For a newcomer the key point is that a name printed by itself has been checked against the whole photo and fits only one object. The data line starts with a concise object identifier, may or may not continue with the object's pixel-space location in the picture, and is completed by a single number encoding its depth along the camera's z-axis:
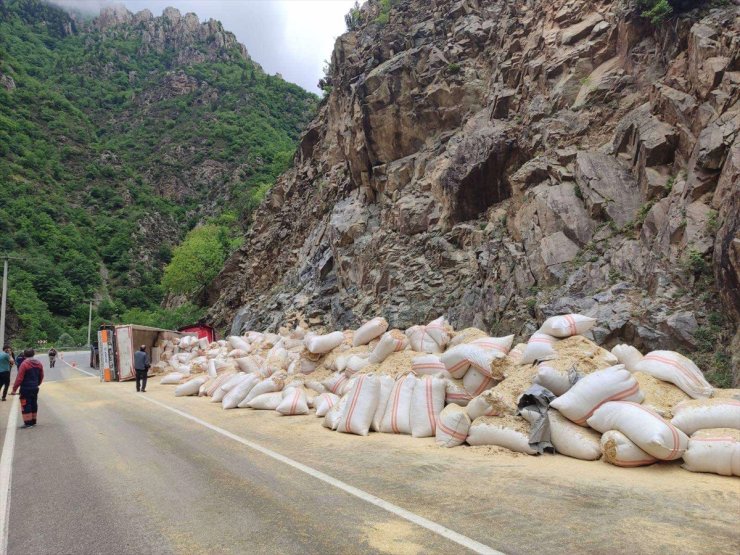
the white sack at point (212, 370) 12.90
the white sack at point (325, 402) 7.93
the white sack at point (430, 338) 8.14
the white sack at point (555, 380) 5.52
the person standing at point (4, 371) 10.99
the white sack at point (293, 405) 8.26
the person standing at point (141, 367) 13.05
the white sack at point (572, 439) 4.80
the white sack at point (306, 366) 10.08
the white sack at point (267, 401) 8.85
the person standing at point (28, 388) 7.77
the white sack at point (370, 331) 9.50
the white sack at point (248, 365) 11.98
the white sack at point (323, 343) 10.02
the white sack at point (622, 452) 4.41
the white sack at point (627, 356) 6.11
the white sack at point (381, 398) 6.69
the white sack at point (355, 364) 8.52
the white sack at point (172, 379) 14.74
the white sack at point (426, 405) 6.24
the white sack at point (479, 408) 5.63
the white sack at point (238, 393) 9.30
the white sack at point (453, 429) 5.68
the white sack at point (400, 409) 6.47
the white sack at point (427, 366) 7.06
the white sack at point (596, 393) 4.96
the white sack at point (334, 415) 6.89
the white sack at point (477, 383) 6.39
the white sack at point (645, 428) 4.27
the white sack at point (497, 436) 5.14
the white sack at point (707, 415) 4.44
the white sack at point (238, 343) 15.45
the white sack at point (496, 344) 6.72
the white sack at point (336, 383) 8.56
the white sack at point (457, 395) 6.45
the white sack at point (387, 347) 8.31
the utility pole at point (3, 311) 26.54
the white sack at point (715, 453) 4.12
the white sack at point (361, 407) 6.59
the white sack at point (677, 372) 5.41
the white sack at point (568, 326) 6.57
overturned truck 16.94
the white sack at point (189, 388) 11.59
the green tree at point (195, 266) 43.59
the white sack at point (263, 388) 9.35
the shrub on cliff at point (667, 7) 14.95
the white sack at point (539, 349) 6.18
